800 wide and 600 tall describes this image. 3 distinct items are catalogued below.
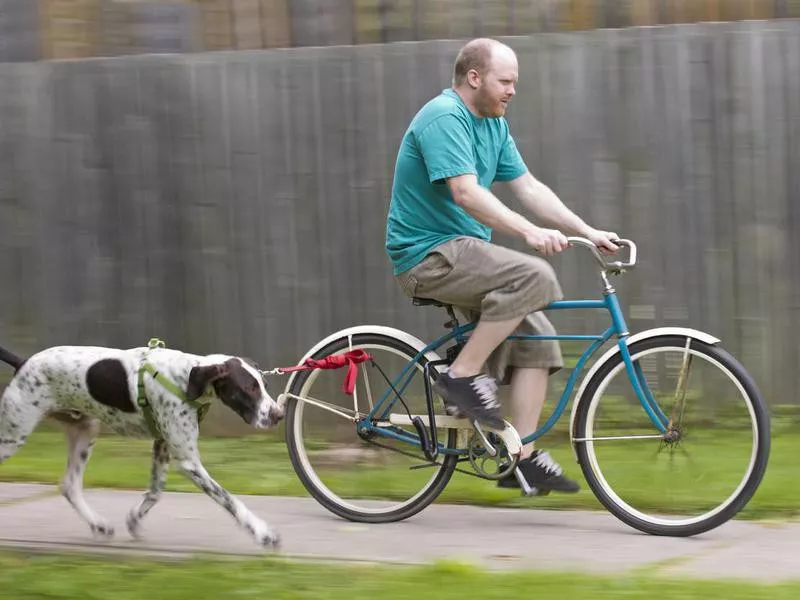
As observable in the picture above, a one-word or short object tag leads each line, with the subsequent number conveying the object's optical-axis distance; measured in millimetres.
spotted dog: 11070
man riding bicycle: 11437
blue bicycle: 11523
